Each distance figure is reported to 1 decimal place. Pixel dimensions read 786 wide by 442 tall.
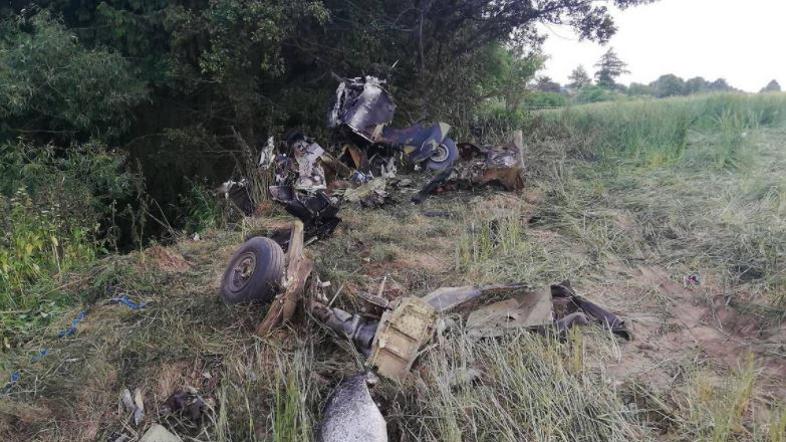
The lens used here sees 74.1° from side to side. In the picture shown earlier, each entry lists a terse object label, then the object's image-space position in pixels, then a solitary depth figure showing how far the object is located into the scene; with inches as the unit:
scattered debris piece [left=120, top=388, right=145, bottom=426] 100.8
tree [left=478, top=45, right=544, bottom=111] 417.1
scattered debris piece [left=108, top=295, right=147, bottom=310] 136.1
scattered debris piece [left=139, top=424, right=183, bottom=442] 92.9
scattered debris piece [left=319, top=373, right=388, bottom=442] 88.4
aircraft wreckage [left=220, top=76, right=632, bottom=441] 97.8
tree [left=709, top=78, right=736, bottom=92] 1097.9
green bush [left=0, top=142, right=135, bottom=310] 154.7
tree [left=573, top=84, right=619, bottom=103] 832.9
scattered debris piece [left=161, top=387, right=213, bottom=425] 100.4
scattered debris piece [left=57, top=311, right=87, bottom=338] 128.9
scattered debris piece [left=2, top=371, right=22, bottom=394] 109.2
